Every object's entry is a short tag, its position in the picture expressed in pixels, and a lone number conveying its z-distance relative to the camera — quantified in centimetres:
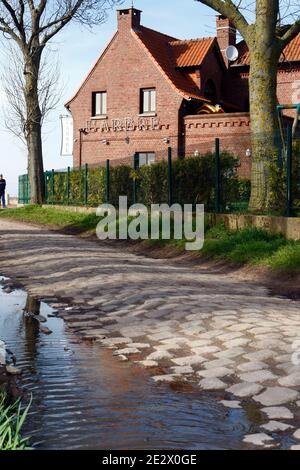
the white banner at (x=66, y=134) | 3909
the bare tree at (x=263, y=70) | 1413
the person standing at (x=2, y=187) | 3772
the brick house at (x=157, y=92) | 3328
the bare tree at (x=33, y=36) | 2792
